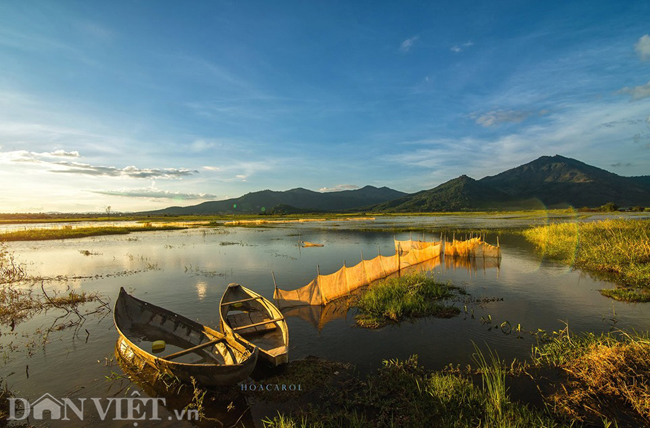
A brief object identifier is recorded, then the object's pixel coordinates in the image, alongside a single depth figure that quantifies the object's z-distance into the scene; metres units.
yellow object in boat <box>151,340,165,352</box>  11.57
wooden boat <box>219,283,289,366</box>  10.42
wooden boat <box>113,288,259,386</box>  8.84
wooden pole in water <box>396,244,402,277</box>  26.12
